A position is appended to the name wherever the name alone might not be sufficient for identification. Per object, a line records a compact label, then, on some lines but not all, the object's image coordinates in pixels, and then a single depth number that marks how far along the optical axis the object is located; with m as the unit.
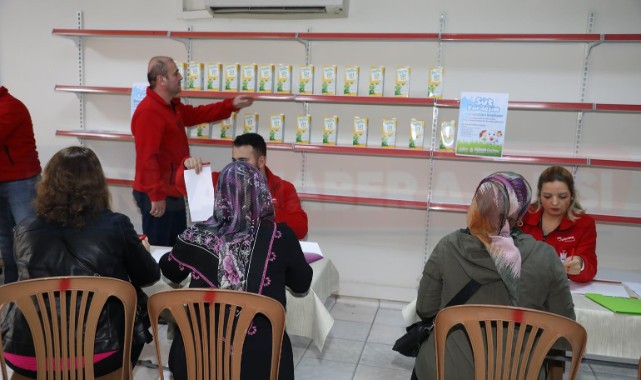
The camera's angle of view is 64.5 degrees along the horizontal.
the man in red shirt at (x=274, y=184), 2.89
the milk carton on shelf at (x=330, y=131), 3.67
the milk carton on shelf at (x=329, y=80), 3.62
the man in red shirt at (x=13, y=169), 3.21
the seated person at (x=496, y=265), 1.64
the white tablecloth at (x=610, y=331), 2.02
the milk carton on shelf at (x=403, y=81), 3.50
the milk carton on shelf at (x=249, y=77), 3.71
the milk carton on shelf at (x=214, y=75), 3.77
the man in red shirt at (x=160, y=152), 3.16
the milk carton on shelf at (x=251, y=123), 3.81
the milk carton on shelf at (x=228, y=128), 3.88
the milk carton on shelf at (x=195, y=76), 3.81
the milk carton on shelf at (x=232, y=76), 3.73
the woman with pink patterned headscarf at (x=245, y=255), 1.65
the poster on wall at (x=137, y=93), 3.91
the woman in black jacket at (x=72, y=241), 1.75
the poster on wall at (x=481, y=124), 3.31
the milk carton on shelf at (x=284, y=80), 3.68
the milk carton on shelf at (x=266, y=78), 3.69
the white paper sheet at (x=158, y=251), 2.50
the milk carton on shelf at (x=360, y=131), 3.66
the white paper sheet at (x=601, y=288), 2.27
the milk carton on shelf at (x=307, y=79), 3.67
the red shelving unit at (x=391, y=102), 3.28
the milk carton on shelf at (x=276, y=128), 3.79
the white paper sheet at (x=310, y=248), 2.53
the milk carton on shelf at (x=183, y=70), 3.85
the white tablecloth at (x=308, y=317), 2.14
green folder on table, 2.03
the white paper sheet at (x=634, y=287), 2.29
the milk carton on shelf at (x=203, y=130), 3.86
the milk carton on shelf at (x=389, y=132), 3.57
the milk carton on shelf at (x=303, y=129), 3.72
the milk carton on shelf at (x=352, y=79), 3.60
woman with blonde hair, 2.57
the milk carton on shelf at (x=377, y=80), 3.56
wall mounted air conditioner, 3.72
